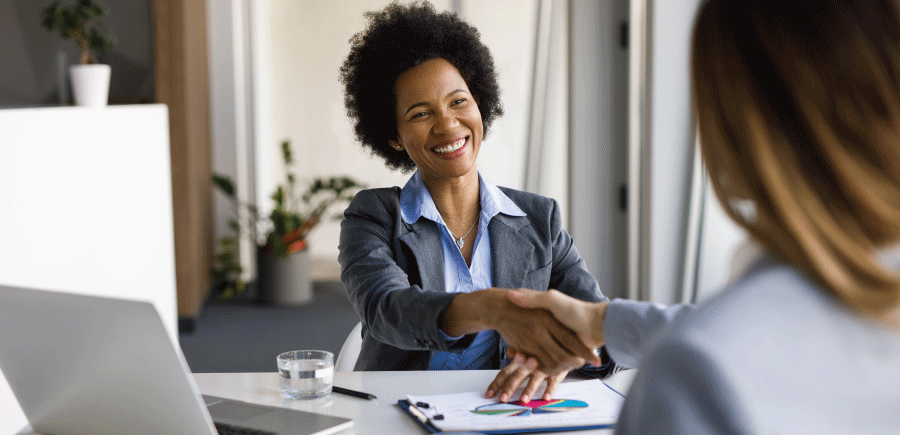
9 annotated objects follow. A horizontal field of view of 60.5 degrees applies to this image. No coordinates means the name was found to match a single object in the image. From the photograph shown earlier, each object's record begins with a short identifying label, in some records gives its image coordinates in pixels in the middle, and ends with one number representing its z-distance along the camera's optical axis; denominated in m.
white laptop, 0.90
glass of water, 1.34
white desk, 1.23
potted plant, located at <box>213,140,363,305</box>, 5.35
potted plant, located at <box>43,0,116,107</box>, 3.07
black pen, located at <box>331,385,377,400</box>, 1.34
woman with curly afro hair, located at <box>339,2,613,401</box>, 1.70
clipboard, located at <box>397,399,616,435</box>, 1.17
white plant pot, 3.06
